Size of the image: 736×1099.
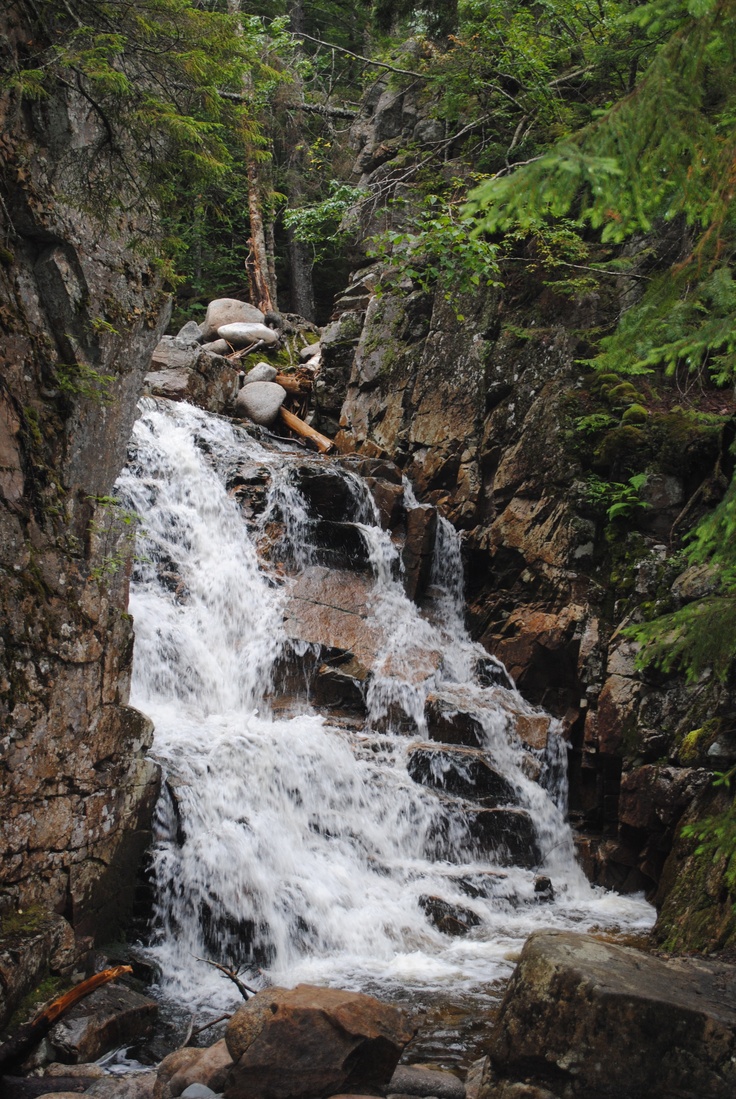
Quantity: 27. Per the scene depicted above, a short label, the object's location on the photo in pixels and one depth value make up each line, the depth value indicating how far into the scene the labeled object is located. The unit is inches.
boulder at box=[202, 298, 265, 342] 775.7
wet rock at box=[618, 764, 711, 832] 312.5
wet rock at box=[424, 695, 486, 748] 392.2
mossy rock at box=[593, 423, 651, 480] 429.7
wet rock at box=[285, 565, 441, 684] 429.4
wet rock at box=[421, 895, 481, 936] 278.4
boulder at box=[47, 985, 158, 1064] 180.2
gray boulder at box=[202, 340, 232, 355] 733.9
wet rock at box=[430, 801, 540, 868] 337.7
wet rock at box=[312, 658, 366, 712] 406.6
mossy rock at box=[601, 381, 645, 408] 461.2
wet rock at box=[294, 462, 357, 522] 506.9
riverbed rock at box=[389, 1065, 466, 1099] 151.9
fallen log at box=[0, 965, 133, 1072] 170.7
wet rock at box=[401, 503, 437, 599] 500.4
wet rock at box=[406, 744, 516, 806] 358.6
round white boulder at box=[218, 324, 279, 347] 741.9
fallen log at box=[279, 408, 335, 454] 617.0
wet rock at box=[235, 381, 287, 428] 635.5
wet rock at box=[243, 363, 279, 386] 674.8
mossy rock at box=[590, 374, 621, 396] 474.6
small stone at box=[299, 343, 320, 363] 757.4
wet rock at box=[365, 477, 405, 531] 518.0
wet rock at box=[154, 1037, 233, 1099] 146.3
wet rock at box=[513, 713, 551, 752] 398.3
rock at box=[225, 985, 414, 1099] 138.8
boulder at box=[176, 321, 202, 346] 734.5
